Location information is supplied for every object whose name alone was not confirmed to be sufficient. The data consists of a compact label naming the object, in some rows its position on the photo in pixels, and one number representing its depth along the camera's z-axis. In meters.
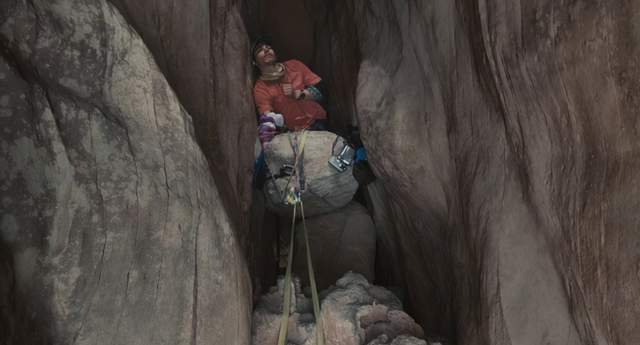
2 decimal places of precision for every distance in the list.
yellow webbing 2.71
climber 4.48
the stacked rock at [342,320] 2.76
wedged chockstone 3.87
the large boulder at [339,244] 4.37
